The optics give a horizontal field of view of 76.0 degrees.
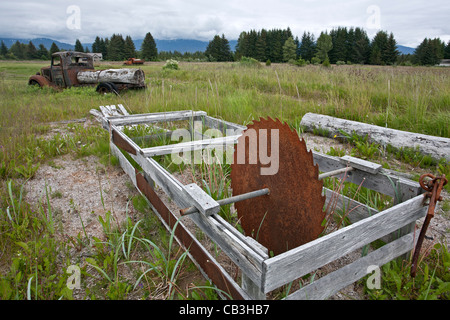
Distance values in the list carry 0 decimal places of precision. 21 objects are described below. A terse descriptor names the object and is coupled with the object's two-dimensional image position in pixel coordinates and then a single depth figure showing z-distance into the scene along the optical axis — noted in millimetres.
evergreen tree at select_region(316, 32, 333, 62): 51094
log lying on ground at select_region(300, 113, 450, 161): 4184
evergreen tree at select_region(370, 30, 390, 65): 45238
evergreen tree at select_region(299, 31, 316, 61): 64863
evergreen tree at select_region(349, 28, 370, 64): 48412
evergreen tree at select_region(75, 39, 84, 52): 66344
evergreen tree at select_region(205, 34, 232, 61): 61938
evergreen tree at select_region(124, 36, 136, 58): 58406
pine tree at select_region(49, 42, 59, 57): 53094
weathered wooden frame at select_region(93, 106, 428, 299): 1557
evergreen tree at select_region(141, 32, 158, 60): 58616
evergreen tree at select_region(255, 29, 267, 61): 58156
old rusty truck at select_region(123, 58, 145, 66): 39138
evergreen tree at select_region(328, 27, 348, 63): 52750
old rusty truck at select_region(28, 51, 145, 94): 10922
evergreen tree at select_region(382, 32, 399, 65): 46844
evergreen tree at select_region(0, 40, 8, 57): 69781
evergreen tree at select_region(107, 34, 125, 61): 57597
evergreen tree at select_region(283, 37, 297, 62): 56531
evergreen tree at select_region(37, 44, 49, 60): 56875
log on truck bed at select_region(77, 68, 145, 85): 10797
